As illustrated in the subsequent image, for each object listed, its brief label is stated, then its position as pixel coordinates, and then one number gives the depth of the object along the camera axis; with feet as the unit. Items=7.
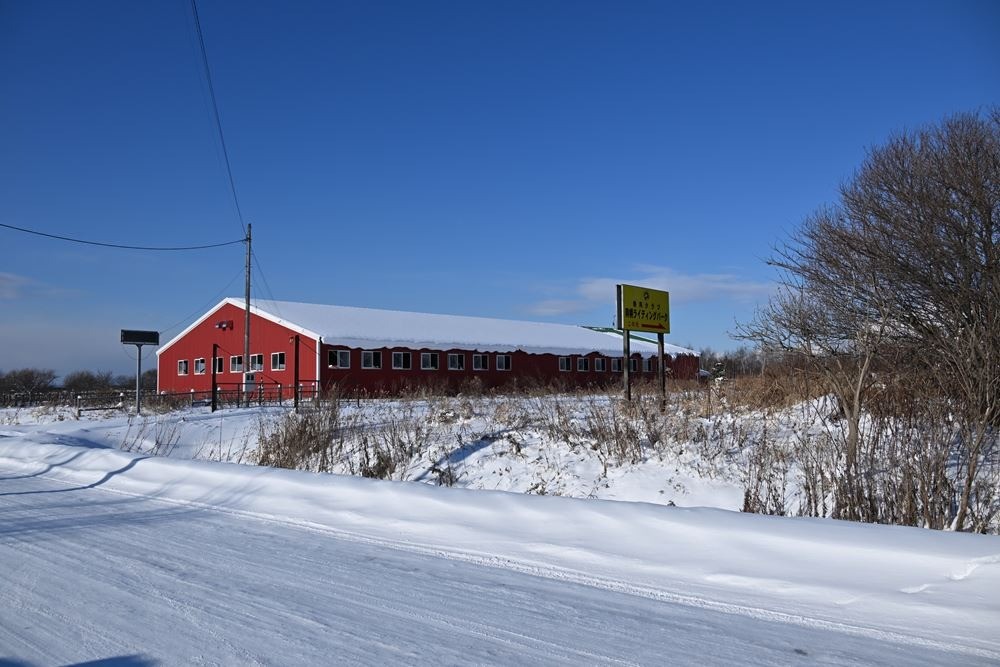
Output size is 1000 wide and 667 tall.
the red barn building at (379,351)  122.21
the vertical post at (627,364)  50.04
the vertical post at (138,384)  82.84
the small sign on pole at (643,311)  62.34
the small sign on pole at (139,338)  87.33
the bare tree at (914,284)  25.20
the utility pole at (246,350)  105.36
